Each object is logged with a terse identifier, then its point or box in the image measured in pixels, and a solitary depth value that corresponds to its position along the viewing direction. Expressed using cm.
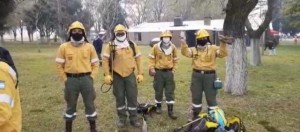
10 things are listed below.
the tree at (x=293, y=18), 1016
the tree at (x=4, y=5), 806
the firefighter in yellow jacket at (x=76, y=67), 375
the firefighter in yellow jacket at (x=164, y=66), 460
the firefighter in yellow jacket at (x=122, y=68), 407
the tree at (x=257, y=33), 1034
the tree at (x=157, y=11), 3962
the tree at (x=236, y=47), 575
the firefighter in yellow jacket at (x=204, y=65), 420
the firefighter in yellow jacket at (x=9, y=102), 151
